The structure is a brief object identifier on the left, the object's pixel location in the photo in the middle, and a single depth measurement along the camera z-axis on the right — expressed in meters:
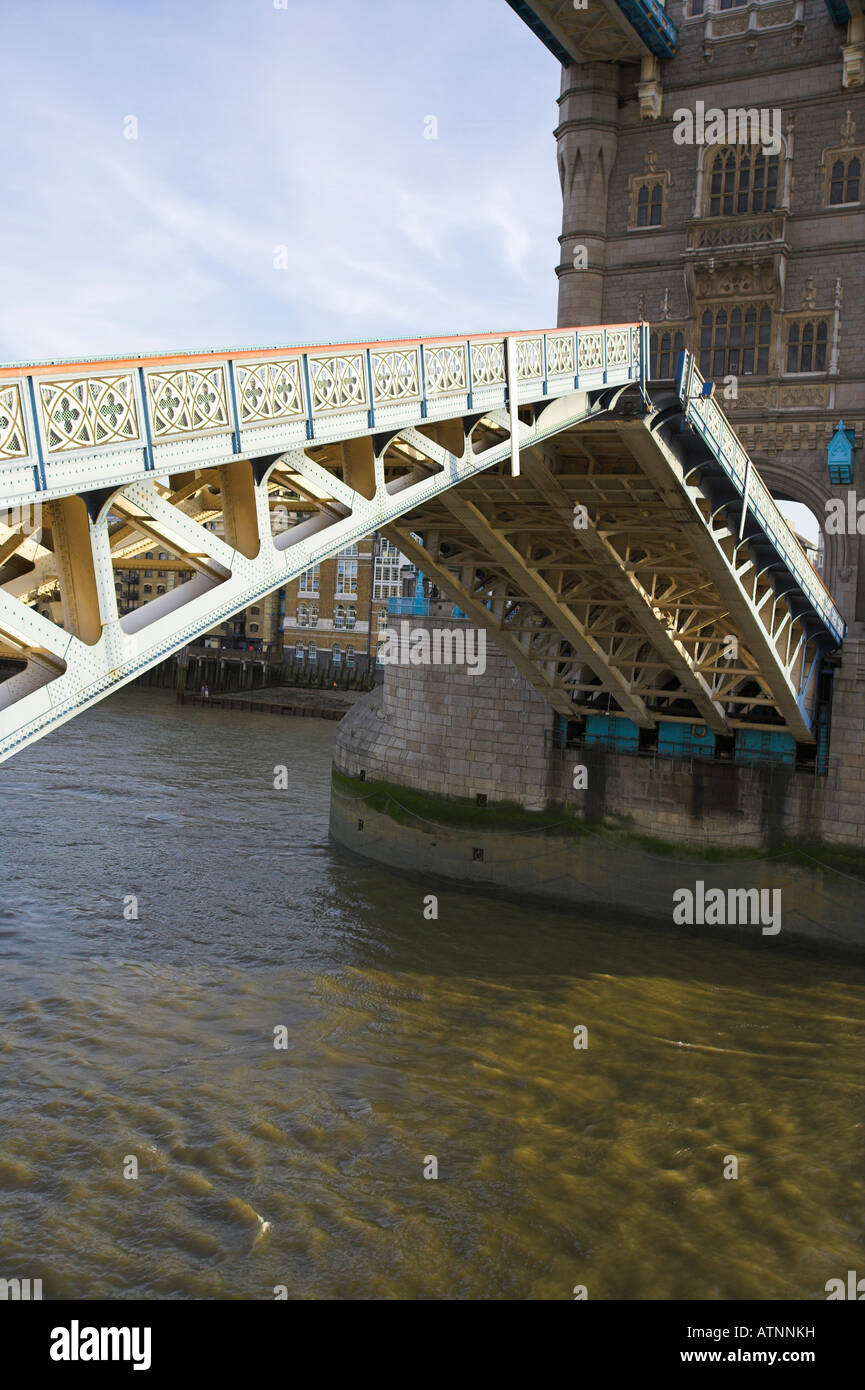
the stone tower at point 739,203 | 24.39
